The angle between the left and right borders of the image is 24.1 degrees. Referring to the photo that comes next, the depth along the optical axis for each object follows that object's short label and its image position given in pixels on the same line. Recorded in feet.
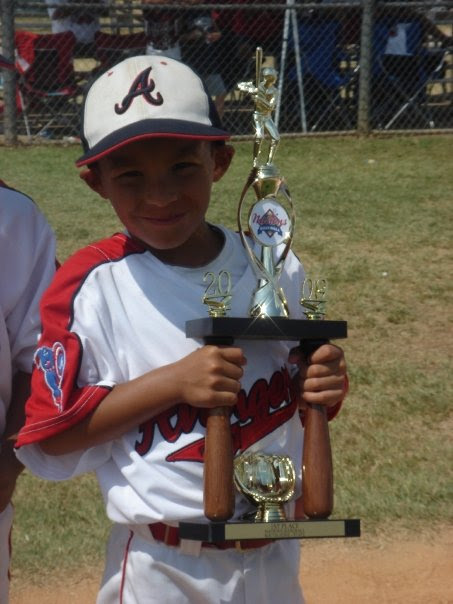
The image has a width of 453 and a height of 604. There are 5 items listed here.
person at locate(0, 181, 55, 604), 7.27
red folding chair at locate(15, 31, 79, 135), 35.14
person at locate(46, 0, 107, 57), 36.40
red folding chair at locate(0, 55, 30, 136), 34.57
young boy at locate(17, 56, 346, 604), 6.21
